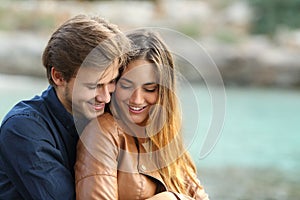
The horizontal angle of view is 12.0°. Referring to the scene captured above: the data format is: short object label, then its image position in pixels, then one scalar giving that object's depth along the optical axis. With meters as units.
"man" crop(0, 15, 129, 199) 3.25
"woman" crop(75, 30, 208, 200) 3.32
